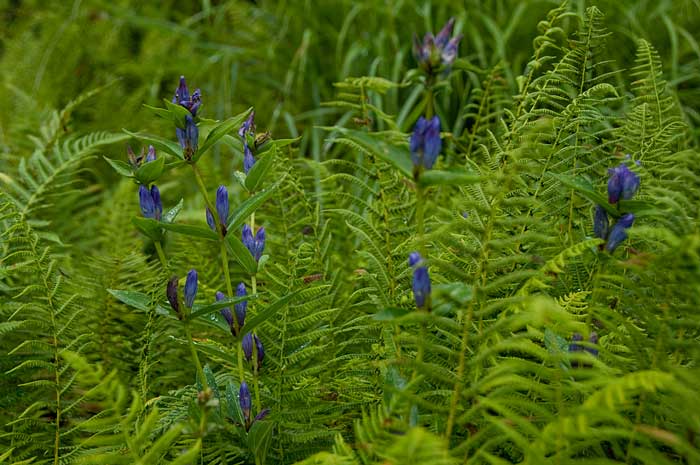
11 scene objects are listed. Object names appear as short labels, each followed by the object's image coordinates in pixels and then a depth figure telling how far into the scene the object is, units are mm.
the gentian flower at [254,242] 1691
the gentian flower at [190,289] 1613
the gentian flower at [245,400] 1620
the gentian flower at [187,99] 1622
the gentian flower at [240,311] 1633
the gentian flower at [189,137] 1614
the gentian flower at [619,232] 1544
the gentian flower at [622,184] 1545
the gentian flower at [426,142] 1505
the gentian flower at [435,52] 1512
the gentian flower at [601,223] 1569
